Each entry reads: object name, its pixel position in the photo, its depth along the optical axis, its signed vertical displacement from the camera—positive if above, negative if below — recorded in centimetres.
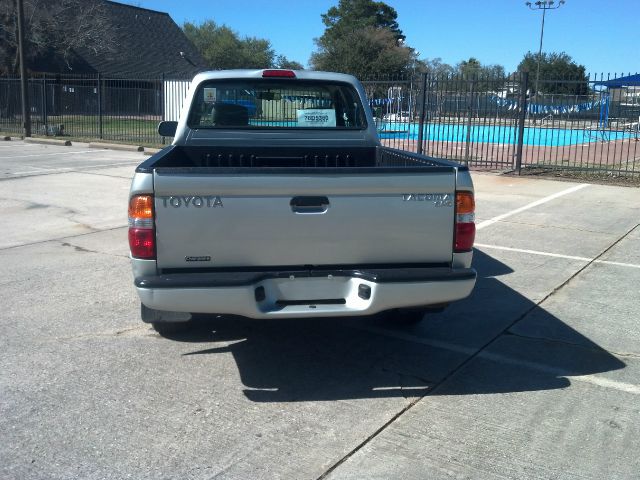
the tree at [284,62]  6759 +679
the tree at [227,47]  6994 +839
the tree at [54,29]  3400 +489
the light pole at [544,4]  6106 +1167
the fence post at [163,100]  2235 +81
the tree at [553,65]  5372 +605
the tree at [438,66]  8936 +878
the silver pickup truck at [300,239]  401 -68
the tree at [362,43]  5147 +721
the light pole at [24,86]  2394 +122
